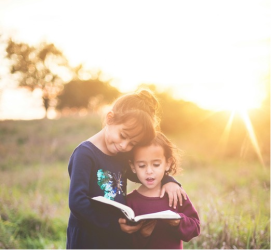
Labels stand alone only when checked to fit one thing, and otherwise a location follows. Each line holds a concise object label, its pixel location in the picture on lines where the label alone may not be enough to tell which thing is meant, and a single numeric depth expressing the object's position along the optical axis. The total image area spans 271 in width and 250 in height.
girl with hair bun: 2.34
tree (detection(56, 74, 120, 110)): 39.97
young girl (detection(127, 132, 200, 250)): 2.47
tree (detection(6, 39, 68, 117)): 36.22
